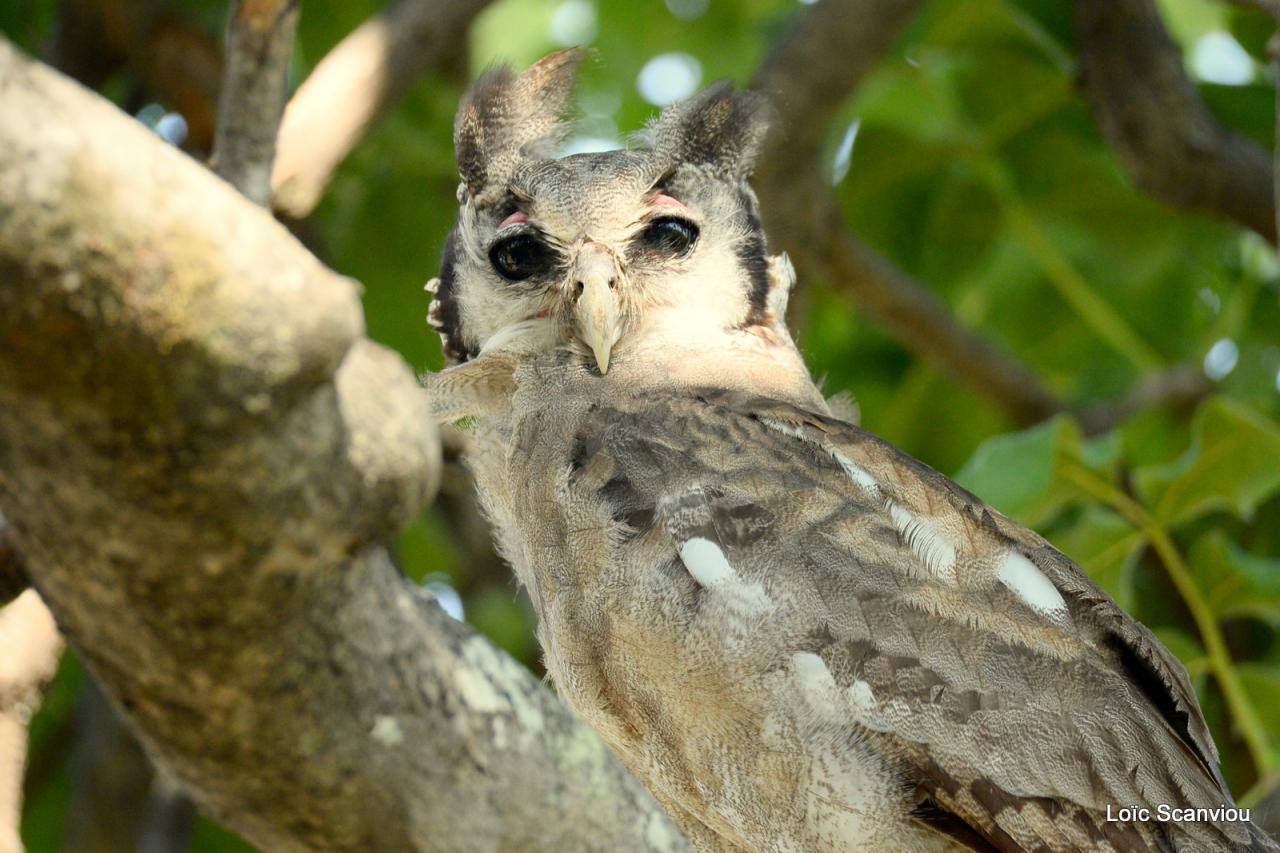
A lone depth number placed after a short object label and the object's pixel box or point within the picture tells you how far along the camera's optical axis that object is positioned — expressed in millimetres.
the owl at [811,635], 4672
